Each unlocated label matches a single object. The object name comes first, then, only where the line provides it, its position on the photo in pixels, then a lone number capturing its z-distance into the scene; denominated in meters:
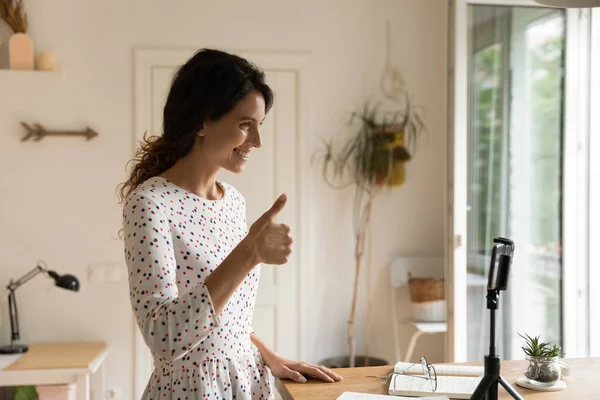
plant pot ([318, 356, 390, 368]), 3.84
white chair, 3.96
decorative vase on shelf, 3.48
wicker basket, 3.80
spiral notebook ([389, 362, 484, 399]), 1.68
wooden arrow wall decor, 3.59
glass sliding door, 3.60
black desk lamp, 3.33
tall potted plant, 3.85
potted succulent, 1.76
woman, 1.31
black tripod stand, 1.32
